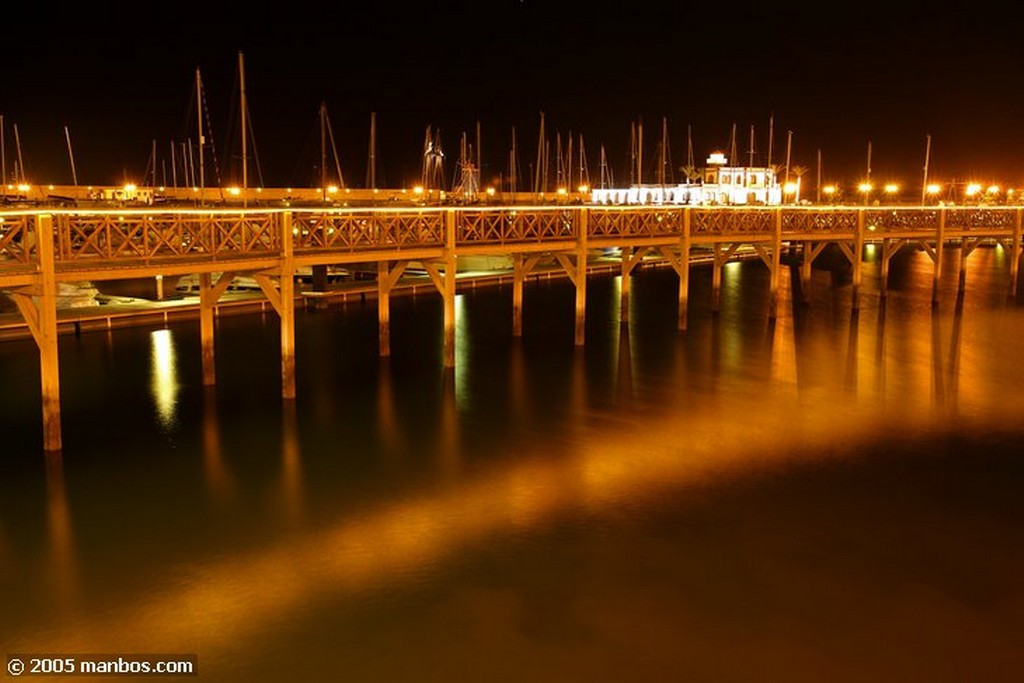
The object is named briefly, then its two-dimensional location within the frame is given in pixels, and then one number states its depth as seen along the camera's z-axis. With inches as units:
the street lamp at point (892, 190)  4040.4
